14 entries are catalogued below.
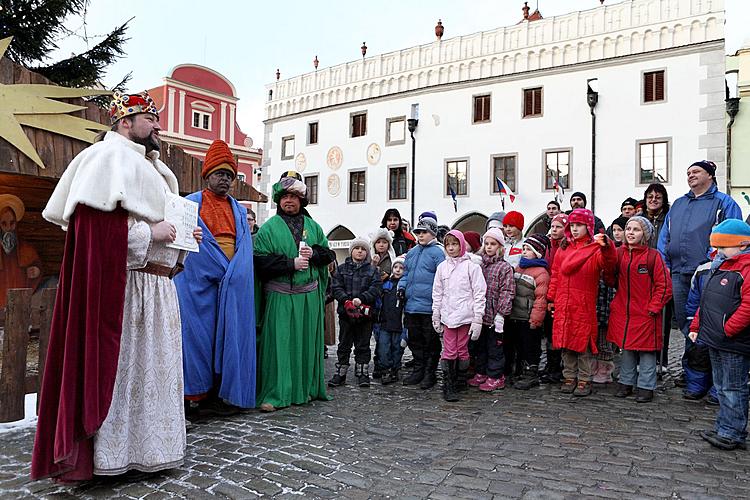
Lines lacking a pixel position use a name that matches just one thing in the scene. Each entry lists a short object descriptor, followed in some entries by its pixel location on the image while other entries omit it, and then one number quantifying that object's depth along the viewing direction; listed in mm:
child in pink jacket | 5504
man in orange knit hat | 4594
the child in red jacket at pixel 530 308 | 5841
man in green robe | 5027
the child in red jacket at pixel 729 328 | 3934
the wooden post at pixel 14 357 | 4434
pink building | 27484
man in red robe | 2998
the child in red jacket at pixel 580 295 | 5418
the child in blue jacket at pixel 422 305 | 6043
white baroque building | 18625
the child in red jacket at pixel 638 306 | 5215
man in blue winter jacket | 5469
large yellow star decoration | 5809
